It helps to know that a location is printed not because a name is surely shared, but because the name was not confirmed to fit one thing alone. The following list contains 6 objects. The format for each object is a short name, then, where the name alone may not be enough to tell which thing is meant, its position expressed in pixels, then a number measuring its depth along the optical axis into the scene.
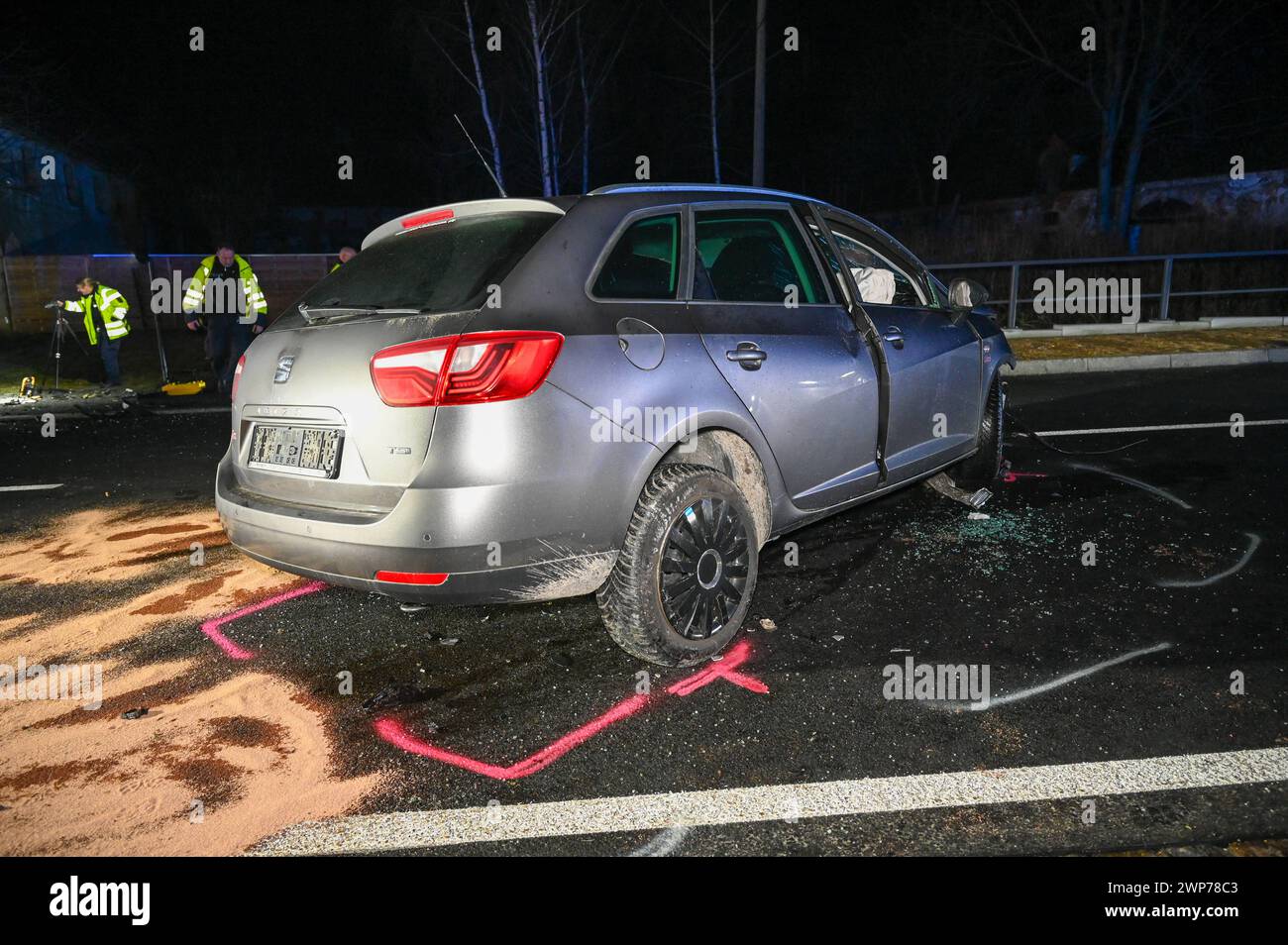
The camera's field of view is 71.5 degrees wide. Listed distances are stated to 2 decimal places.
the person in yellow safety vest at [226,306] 10.39
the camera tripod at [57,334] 13.04
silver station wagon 2.81
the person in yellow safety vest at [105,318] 12.90
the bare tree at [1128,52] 25.70
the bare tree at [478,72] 21.59
